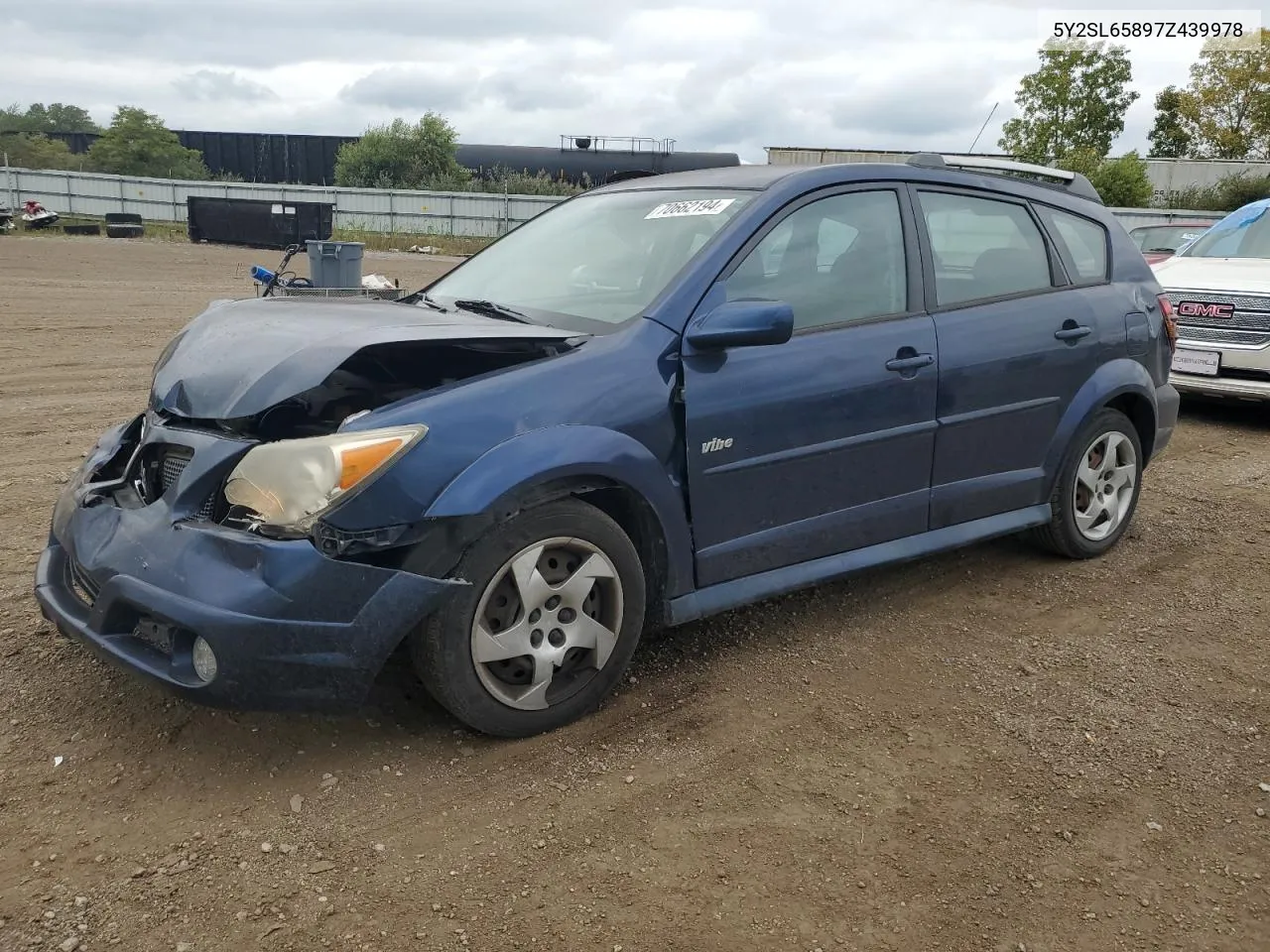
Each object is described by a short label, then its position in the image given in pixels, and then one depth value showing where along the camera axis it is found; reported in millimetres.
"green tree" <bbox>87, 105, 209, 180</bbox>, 61062
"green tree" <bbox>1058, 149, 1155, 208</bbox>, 39125
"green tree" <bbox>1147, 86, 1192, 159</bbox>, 47406
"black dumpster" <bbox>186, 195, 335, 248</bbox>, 29359
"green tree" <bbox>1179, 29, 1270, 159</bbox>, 41719
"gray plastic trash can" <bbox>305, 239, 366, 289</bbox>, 10116
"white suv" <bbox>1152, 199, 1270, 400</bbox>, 7832
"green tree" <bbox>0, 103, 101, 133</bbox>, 106475
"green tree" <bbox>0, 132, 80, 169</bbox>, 59844
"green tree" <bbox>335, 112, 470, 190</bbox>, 54406
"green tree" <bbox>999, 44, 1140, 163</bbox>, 42844
